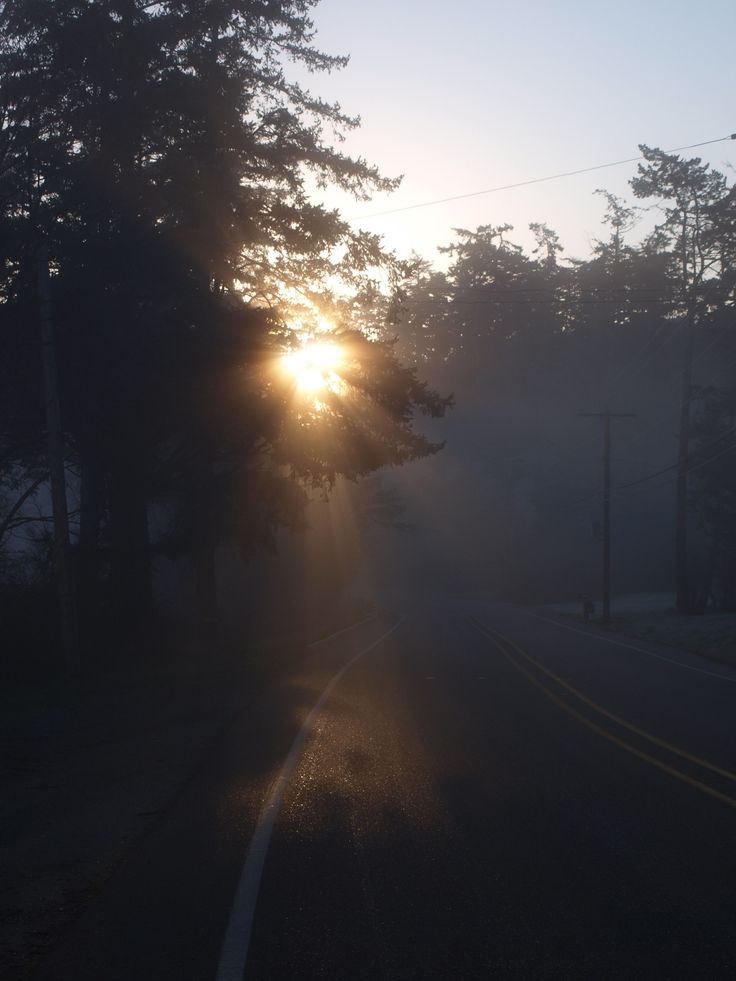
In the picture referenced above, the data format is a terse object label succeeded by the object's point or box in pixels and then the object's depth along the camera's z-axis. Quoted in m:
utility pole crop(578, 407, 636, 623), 48.22
